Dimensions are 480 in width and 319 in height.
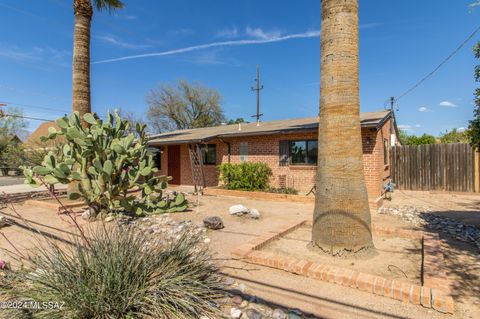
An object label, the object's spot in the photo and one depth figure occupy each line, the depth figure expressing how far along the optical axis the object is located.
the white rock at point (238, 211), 7.74
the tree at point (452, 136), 23.48
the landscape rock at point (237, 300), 3.21
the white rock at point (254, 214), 7.55
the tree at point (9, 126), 27.39
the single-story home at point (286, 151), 10.45
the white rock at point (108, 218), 7.05
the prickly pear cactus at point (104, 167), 7.25
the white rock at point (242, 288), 3.46
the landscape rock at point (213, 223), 6.39
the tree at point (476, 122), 5.17
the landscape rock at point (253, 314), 2.93
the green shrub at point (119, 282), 2.64
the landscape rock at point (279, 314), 2.96
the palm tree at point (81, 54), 10.33
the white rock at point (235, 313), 2.94
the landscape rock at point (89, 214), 7.49
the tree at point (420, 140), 23.47
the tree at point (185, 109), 38.84
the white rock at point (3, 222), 6.99
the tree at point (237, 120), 46.06
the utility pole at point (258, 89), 27.67
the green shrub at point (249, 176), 12.22
